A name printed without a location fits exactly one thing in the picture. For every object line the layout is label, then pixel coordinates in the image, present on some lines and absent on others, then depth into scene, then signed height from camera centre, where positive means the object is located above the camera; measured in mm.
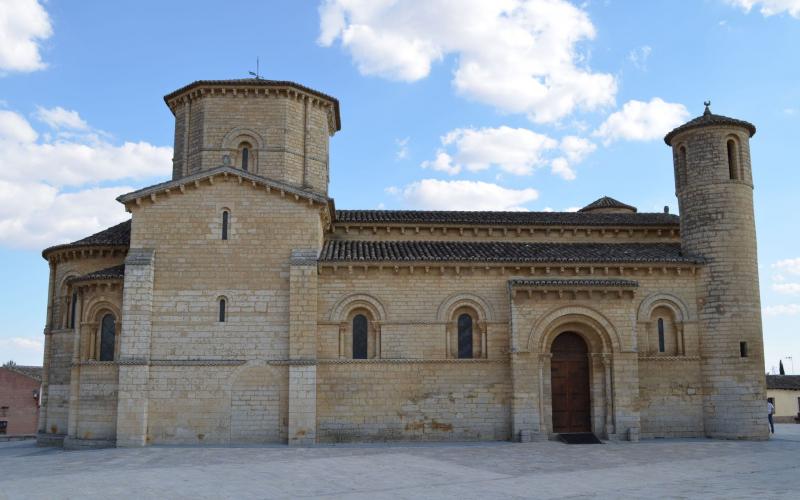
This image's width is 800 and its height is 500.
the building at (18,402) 42938 -2360
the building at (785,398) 41031 -2321
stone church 21672 +1013
